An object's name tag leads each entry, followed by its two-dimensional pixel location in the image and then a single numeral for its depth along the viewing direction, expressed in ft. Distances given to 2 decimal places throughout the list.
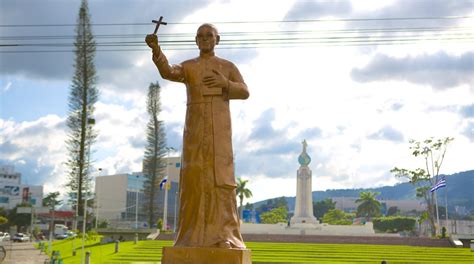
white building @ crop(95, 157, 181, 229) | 312.09
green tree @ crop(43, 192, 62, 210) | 256.07
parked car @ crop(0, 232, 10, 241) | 135.44
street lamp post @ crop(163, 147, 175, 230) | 154.60
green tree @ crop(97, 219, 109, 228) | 225.56
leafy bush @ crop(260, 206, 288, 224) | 250.37
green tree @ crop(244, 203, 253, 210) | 396.16
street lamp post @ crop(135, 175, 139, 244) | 126.19
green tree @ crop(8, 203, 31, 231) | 231.96
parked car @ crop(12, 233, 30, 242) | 185.20
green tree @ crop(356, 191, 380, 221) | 347.36
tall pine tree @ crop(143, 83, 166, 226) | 172.76
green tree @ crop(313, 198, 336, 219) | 433.89
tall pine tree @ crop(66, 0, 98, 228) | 134.72
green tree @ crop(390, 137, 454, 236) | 164.31
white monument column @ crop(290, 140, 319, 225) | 175.94
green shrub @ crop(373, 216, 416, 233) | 294.07
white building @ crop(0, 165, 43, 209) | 282.77
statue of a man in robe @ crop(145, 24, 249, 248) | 26.37
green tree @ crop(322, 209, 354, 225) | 271.98
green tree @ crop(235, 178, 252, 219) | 261.65
